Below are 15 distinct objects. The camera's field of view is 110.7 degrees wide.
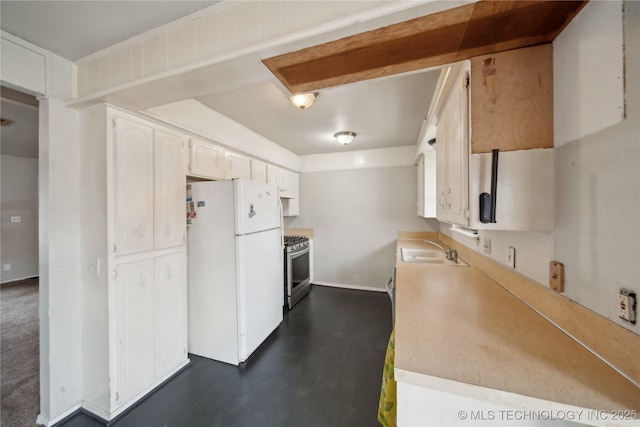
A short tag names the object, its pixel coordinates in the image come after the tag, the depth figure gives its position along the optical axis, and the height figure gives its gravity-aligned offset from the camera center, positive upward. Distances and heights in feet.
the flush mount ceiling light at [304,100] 6.11 +3.14
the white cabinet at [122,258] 4.99 -1.11
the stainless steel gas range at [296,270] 10.62 -2.97
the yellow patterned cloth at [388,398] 3.24 -2.80
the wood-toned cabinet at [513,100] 3.11 +1.62
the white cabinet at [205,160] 6.95 +1.77
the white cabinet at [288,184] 12.21 +1.64
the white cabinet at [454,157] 3.72 +1.11
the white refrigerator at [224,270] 6.76 -1.82
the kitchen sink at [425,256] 7.40 -1.70
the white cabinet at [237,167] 8.45 +1.85
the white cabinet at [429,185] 9.18 +1.12
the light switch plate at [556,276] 2.92 -0.87
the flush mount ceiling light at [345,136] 9.85 +3.40
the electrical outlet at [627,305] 2.02 -0.88
